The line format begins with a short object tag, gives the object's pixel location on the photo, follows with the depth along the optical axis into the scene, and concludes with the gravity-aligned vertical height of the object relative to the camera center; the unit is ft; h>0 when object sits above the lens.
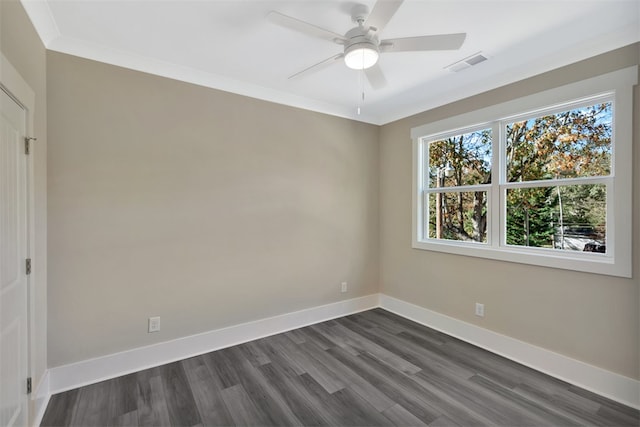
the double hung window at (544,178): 7.23 +1.01
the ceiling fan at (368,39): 5.44 +3.55
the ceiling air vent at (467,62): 8.28 +4.39
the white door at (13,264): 4.84 -0.92
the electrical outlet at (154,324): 8.53 -3.24
